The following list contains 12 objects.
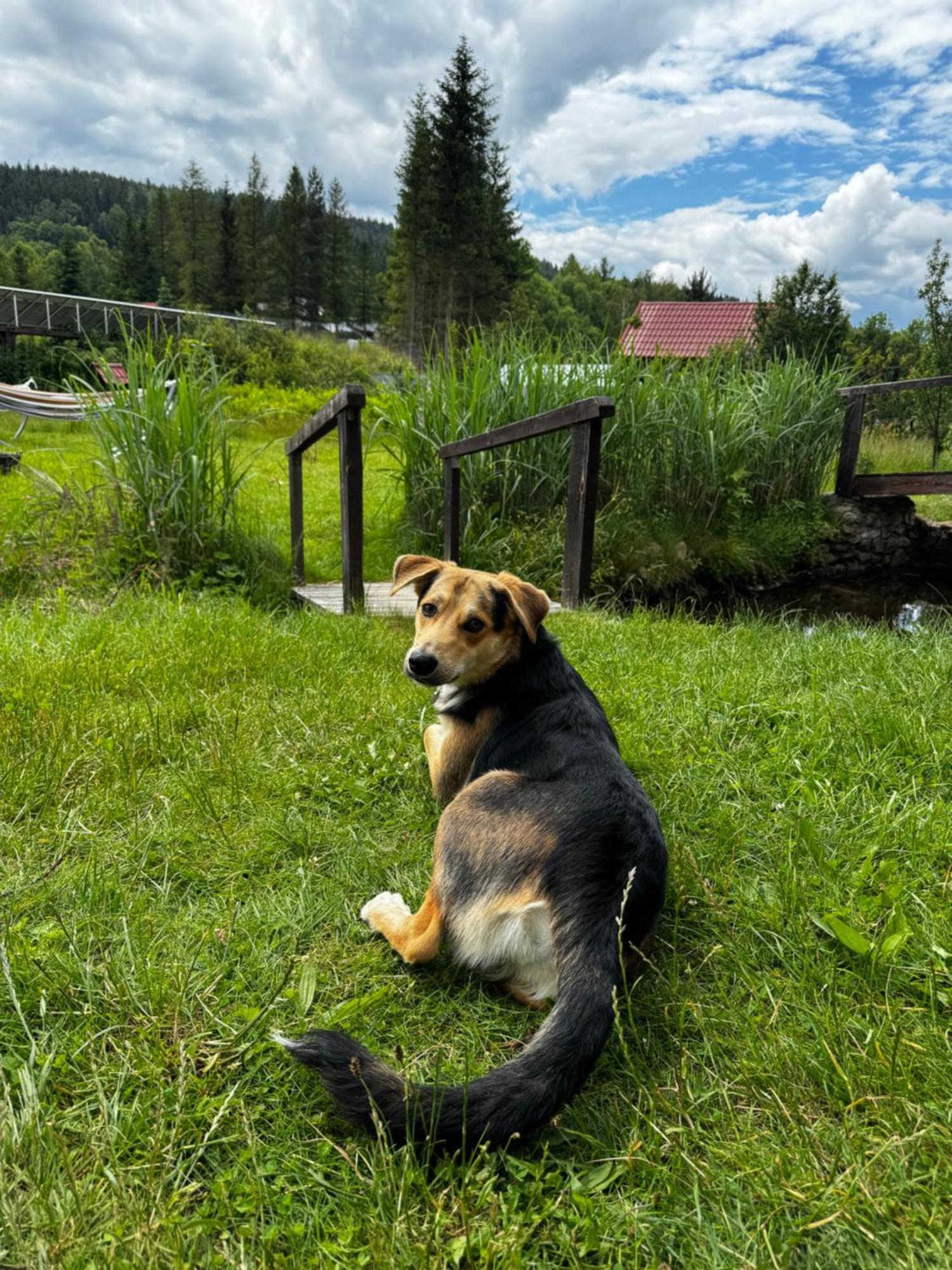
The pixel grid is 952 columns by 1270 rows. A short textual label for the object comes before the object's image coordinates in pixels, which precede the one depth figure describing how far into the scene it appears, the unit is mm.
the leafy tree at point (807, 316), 20234
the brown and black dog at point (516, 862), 1210
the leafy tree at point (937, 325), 13734
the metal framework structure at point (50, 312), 26203
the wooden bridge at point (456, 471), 4844
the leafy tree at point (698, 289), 48897
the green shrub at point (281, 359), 19203
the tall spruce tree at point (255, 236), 59594
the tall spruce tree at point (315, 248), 60719
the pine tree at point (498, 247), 34688
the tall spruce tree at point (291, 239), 59594
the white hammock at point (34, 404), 10977
